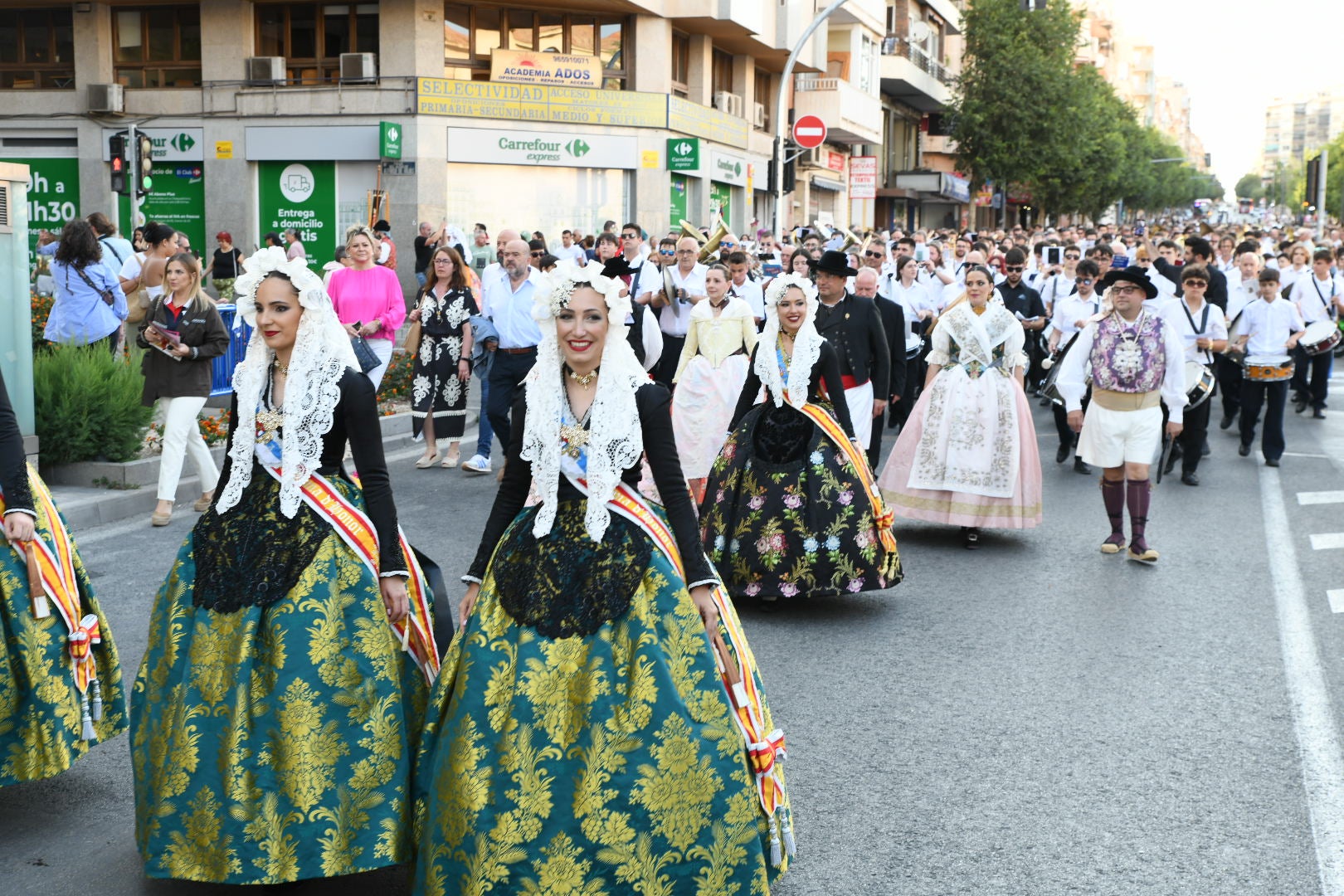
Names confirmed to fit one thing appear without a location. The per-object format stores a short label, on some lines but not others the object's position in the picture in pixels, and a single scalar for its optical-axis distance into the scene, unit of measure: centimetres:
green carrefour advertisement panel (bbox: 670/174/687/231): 3388
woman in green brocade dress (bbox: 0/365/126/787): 459
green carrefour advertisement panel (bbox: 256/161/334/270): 3094
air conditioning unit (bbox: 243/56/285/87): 3091
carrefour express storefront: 3100
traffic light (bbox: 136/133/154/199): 2251
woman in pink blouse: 1183
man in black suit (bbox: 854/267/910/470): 1186
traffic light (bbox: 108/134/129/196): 2231
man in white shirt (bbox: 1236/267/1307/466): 1384
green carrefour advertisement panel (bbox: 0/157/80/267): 3247
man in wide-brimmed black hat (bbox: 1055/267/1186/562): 927
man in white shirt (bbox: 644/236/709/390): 1400
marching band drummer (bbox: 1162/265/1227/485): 1273
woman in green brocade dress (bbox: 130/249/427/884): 390
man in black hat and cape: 1017
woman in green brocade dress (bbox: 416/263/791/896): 370
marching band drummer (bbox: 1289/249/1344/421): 1738
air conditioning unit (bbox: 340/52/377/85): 3033
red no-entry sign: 2755
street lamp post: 2616
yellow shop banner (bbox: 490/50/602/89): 3144
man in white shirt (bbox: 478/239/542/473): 1171
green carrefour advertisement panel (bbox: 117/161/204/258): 3166
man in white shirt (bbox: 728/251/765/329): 1255
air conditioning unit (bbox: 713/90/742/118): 3734
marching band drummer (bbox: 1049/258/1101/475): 1507
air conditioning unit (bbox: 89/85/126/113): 3138
